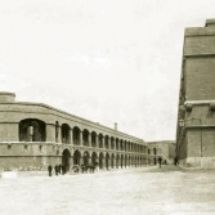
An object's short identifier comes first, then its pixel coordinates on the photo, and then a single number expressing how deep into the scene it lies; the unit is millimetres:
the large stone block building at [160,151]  98250
